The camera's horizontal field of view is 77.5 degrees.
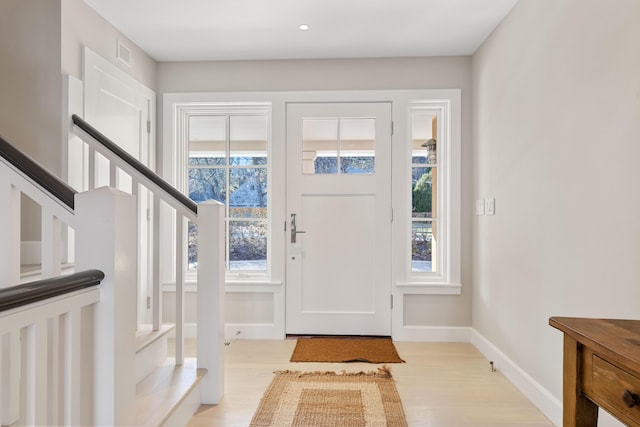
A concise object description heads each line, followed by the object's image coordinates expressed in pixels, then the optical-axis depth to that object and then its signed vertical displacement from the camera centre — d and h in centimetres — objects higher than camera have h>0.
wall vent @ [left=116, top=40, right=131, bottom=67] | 282 +115
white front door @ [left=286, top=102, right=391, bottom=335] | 334 -9
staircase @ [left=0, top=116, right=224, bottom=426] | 103 -33
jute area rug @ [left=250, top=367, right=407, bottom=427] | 201 -105
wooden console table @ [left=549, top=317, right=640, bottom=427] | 92 -39
